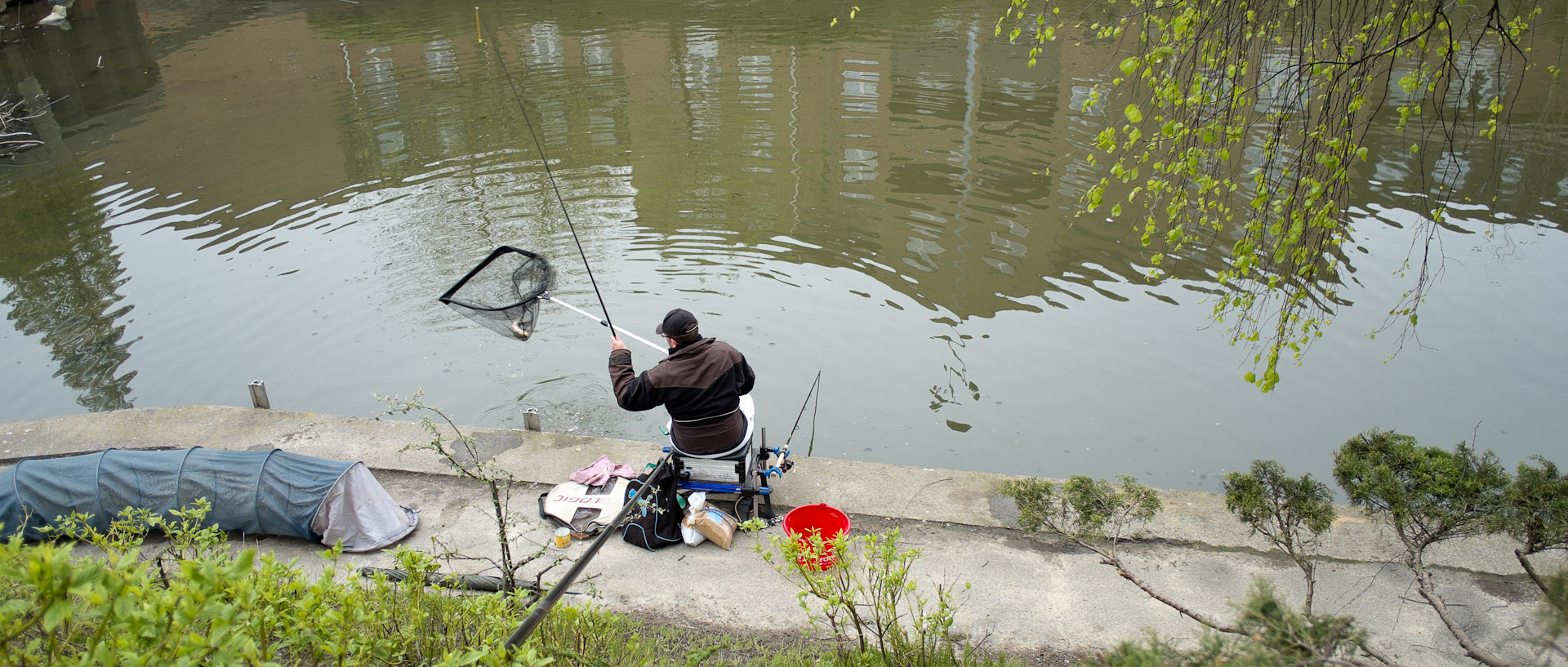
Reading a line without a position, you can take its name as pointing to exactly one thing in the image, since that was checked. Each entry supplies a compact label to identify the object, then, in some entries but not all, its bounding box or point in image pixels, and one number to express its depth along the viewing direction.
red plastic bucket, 4.79
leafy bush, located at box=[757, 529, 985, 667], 3.22
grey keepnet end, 4.87
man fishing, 4.90
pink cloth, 5.49
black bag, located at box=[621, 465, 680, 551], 4.98
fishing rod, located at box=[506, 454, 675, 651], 2.44
